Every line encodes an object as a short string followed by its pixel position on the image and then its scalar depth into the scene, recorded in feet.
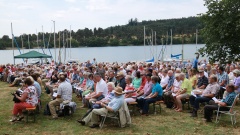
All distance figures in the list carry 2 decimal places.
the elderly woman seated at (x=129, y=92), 26.39
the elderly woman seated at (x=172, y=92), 29.48
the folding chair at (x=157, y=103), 26.86
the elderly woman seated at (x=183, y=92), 28.02
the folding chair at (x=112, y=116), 22.10
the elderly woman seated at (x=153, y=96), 26.63
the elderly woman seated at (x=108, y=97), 23.85
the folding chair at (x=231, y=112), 22.27
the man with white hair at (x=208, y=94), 25.03
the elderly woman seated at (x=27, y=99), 23.52
